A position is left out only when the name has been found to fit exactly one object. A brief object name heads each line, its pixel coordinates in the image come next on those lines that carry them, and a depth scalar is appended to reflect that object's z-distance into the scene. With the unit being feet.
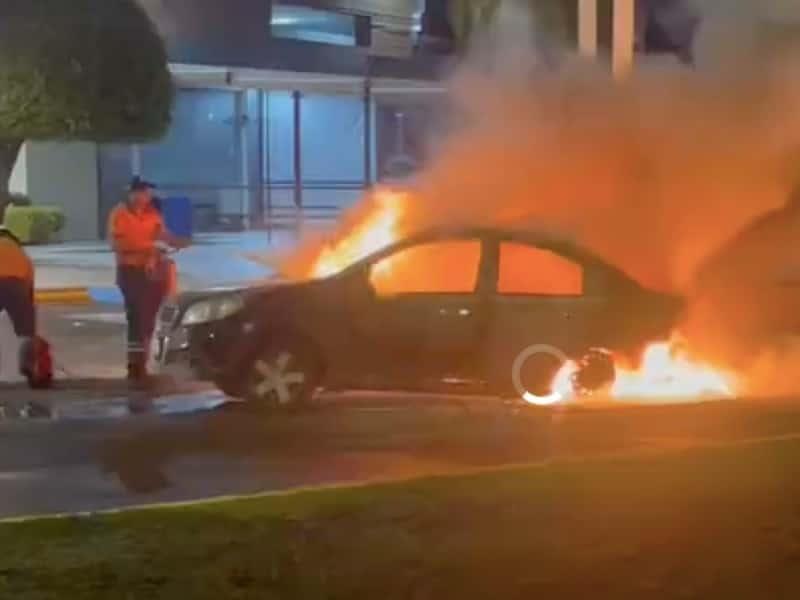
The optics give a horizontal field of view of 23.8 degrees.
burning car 45.50
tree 60.49
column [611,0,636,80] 57.52
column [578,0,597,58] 59.62
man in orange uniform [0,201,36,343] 51.11
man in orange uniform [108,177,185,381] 52.85
